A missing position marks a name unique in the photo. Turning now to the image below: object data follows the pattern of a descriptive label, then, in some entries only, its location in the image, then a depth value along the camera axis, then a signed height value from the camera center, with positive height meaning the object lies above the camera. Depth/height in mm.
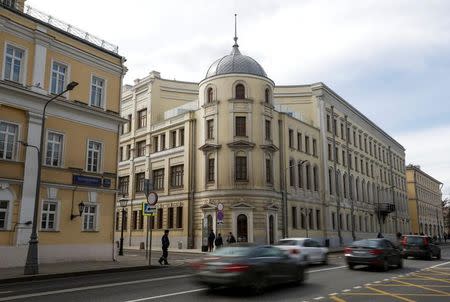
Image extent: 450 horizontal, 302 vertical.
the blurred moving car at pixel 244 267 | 11258 -916
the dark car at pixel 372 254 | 18328 -883
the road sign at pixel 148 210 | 21297 +1072
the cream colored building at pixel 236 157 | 39000 +7388
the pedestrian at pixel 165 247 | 22566 -738
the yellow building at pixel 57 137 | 20516 +4863
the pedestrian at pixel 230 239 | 31550 -463
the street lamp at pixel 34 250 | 16703 -672
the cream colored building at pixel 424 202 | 96938 +7102
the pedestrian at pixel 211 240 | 33406 -567
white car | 20125 -779
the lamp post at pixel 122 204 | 29602 +1930
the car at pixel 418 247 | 25828 -832
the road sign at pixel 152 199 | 20875 +1562
